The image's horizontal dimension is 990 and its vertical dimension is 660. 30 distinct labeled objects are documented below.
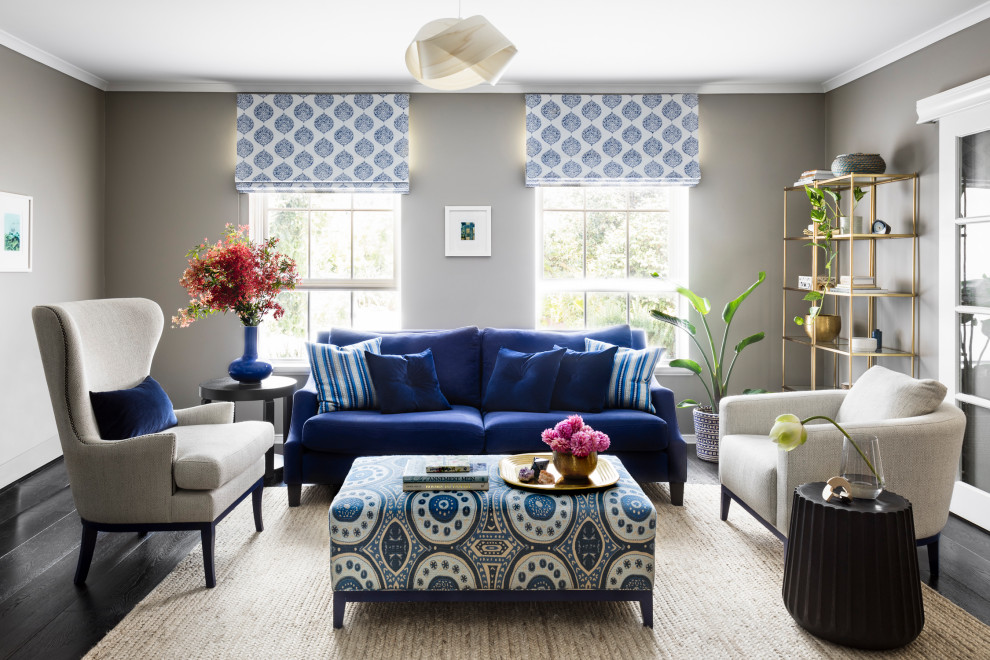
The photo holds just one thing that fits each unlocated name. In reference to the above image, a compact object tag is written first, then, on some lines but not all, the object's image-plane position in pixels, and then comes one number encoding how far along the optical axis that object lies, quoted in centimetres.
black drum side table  217
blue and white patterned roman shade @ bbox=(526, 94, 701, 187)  490
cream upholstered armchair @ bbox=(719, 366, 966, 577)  264
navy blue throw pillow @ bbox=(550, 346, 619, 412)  386
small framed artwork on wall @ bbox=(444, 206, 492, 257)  494
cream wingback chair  268
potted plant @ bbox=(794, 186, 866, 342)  433
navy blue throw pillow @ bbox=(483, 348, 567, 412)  388
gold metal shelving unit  399
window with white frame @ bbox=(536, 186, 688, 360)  507
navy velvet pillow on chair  285
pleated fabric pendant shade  226
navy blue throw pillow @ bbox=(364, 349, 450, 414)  384
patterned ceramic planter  457
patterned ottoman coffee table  239
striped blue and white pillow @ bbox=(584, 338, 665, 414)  390
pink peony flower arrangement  259
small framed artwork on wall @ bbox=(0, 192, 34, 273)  393
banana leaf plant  466
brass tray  256
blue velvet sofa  362
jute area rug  224
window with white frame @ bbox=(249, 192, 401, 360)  503
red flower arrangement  385
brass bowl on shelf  440
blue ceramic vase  400
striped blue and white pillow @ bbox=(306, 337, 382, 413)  385
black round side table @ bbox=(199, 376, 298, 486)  386
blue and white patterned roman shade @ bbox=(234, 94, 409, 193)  486
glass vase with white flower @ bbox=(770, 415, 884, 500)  223
